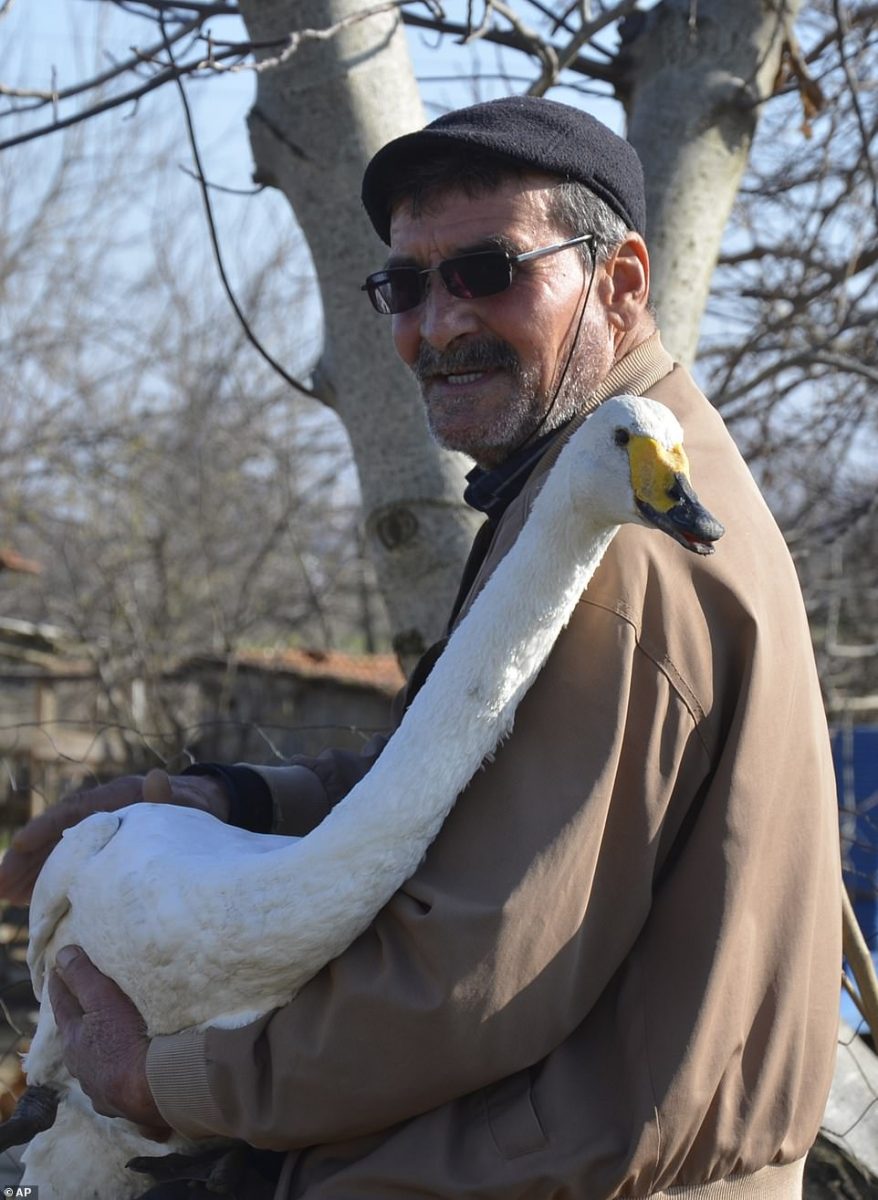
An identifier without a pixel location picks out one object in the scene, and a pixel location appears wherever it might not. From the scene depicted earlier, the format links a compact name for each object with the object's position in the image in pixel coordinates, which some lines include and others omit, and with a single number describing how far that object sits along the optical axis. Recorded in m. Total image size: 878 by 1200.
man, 1.91
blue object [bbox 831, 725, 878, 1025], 6.12
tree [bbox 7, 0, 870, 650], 3.64
